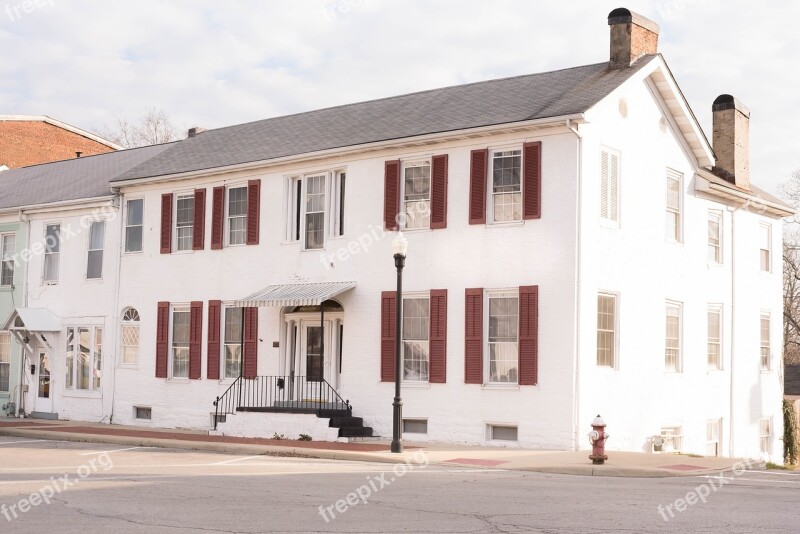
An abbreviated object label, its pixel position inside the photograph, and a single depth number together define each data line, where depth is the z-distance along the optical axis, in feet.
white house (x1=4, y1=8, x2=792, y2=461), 69.67
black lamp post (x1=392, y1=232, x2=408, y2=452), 64.28
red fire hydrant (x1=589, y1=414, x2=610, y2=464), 57.93
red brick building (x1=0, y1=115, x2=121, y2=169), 151.02
